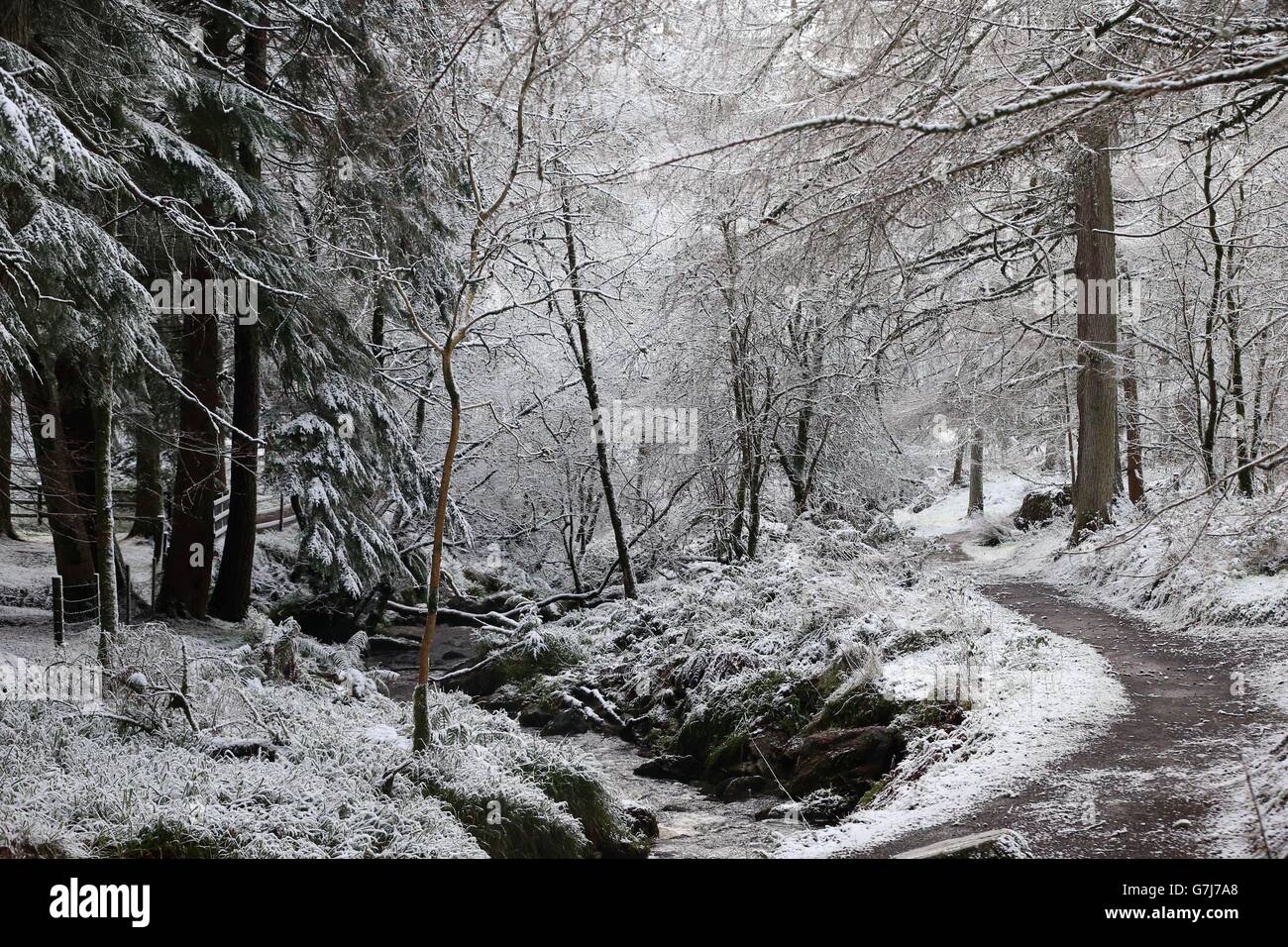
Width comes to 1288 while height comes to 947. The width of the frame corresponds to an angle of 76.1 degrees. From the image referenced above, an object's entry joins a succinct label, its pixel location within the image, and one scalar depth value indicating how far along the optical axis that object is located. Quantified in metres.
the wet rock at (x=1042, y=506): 17.80
